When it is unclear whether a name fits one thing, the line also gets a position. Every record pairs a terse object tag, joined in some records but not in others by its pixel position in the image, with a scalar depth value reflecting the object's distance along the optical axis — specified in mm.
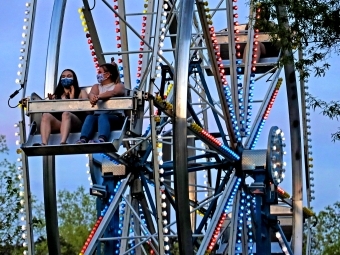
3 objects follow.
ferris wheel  19719
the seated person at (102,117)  19391
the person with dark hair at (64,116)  19531
